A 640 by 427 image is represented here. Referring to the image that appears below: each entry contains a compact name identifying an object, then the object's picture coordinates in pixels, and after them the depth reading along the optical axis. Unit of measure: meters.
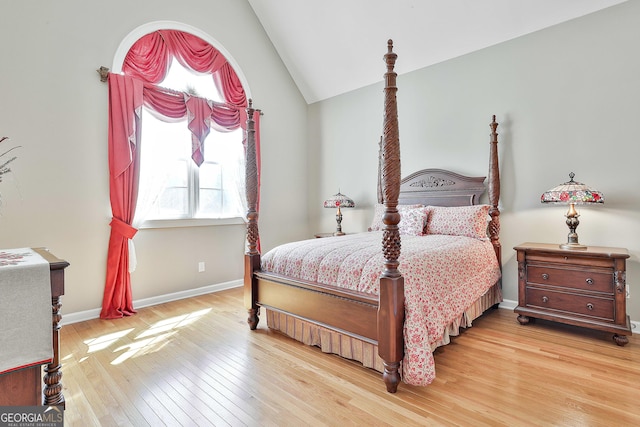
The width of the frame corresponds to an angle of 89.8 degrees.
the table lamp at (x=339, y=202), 4.39
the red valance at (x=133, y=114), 3.21
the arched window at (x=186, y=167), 3.51
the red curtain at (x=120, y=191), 3.20
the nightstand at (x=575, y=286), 2.44
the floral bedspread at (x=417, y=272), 1.83
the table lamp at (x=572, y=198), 2.57
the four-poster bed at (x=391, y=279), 1.84
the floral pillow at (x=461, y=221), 3.14
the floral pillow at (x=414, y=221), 3.37
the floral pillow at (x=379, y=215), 3.70
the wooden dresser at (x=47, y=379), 1.33
